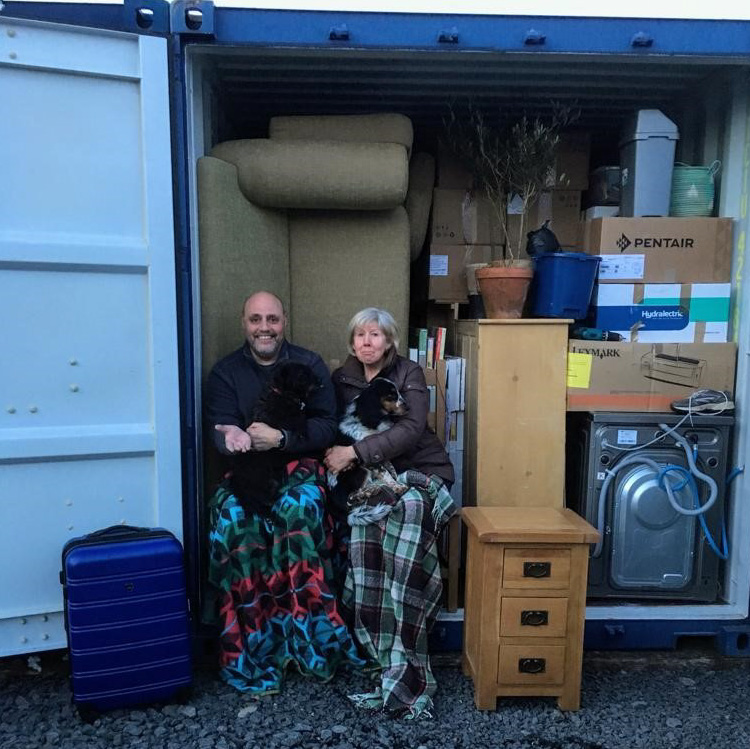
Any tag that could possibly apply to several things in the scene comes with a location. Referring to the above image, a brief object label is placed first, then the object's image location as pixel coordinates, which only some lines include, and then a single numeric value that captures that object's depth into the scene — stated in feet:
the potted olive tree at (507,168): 9.86
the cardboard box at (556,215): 11.39
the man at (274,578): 8.17
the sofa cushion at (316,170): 9.64
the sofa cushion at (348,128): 10.31
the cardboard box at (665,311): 9.76
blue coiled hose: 9.37
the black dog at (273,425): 8.29
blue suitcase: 7.32
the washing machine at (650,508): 9.56
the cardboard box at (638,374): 9.61
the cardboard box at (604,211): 10.75
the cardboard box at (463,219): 11.54
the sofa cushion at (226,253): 9.18
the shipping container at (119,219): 7.52
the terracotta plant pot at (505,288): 9.74
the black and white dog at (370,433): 8.70
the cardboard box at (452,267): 11.55
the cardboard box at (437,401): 10.18
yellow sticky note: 9.64
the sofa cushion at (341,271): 10.68
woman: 8.01
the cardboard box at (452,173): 11.53
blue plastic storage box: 9.71
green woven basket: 10.09
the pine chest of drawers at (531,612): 7.75
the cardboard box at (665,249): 9.75
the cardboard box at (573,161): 11.48
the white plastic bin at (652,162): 10.15
